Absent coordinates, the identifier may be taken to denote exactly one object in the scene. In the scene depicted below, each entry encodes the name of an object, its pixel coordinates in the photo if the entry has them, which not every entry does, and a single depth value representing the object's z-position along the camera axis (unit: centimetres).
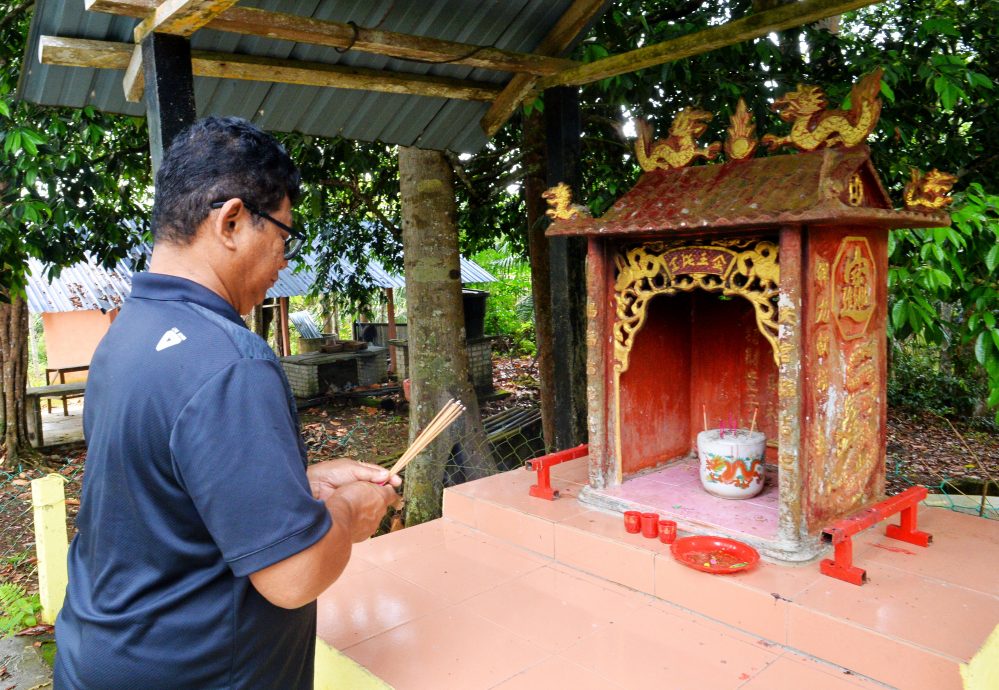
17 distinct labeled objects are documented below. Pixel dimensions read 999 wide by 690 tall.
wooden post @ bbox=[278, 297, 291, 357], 1541
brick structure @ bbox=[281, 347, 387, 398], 1212
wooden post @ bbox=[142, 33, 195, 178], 282
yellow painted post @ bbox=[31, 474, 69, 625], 408
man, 131
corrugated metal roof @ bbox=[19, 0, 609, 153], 331
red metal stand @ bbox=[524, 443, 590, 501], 384
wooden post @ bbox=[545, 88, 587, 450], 423
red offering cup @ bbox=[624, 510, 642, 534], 332
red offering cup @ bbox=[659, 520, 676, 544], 317
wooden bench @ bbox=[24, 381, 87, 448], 896
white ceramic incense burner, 353
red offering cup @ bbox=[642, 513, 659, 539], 326
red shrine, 288
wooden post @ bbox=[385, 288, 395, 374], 1388
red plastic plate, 290
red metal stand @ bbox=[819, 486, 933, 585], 280
